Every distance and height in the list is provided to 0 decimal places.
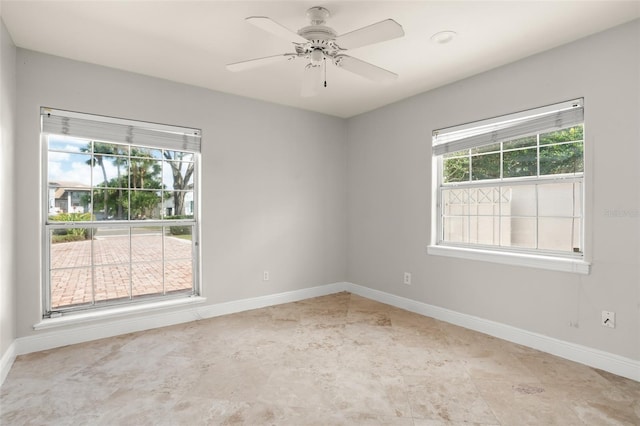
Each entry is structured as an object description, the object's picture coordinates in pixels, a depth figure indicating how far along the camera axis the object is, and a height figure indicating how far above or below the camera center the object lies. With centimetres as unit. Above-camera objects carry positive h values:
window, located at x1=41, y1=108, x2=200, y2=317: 299 -1
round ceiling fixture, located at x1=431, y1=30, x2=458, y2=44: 246 +128
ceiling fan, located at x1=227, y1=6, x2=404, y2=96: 188 +101
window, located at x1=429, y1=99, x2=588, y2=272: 274 +21
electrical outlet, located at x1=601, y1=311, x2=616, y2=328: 243 -77
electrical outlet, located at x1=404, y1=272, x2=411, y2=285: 394 -78
